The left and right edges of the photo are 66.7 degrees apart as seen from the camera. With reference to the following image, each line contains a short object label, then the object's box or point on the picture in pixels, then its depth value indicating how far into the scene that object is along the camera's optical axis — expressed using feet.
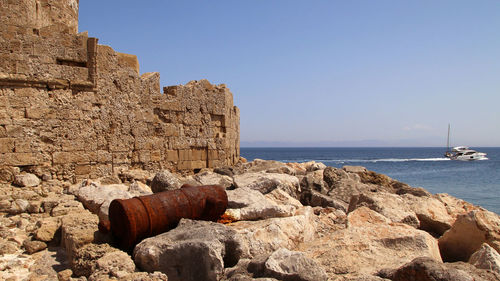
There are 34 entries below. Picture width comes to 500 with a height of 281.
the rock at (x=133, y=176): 25.93
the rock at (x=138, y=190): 20.75
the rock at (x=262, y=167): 31.76
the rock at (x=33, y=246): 15.01
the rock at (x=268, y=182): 23.62
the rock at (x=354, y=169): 37.50
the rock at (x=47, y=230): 15.71
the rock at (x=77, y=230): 13.76
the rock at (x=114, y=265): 11.95
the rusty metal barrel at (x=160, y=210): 13.93
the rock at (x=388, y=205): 19.86
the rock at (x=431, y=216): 20.42
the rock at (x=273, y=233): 14.61
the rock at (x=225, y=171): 30.32
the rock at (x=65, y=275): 12.60
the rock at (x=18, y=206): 18.94
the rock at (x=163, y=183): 21.54
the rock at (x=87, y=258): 12.68
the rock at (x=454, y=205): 23.33
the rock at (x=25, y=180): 21.81
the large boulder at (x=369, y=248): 13.39
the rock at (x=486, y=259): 12.71
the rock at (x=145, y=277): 11.22
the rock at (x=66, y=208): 18.58
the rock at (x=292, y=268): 11.57
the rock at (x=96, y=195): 18.34
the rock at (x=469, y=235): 15.96
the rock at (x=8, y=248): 14.78
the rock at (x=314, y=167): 39.01
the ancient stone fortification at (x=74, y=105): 22.24
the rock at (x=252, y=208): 18.34
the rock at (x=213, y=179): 25.52
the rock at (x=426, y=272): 10.81
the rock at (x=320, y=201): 23.43
